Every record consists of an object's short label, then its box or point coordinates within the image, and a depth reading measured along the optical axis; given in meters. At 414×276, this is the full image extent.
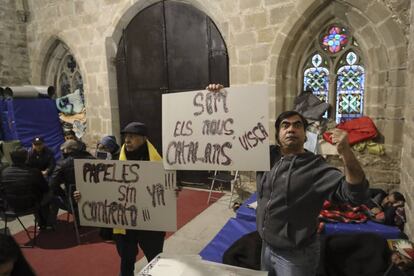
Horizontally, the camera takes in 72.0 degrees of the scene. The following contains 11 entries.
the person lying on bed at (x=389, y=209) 3.12
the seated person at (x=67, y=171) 3.59
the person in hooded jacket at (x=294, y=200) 1.47
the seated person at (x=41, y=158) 4.49
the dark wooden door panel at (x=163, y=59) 5.07
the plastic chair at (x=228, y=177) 4.73
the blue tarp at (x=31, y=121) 5.96
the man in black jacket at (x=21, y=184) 3.45
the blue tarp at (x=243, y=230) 2.83
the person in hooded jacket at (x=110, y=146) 3.58
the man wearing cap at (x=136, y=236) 2.17
